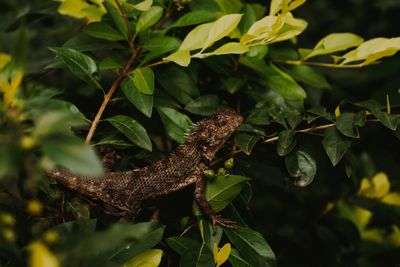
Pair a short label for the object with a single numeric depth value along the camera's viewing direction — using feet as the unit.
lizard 3.11
